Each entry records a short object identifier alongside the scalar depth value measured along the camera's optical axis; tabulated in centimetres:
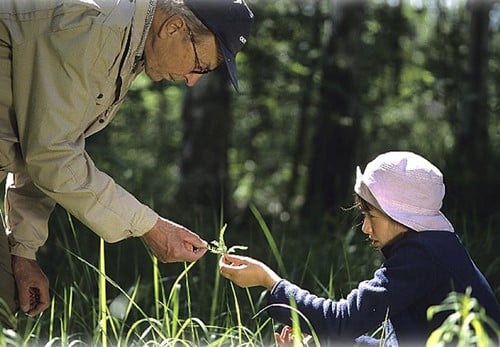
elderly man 302
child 307
